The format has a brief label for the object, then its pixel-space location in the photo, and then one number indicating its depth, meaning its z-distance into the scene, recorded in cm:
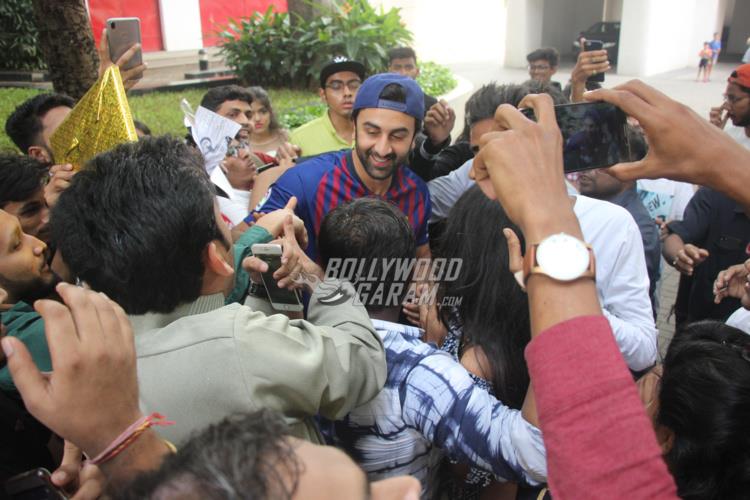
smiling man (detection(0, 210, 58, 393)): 159
